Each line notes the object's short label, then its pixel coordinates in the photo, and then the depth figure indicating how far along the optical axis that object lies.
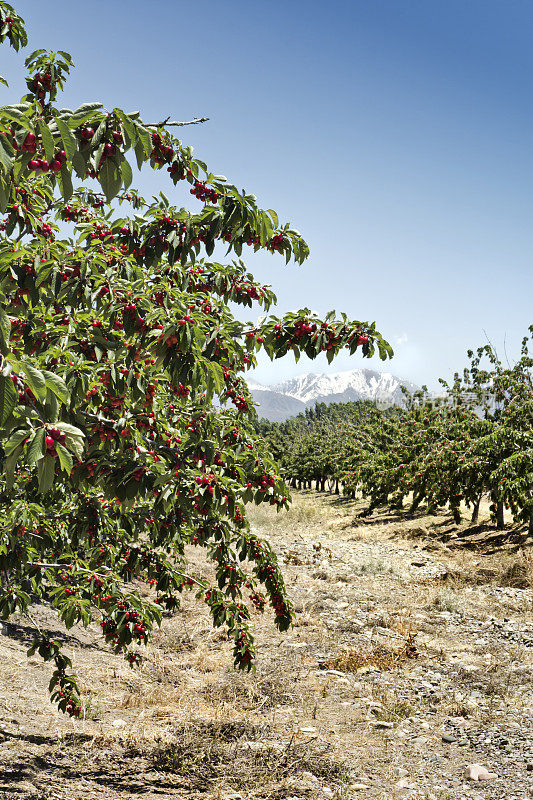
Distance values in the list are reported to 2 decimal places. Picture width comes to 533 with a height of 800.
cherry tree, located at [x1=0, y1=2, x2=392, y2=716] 2.42
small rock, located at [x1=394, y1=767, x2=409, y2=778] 5.75
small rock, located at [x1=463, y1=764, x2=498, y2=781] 5.55
